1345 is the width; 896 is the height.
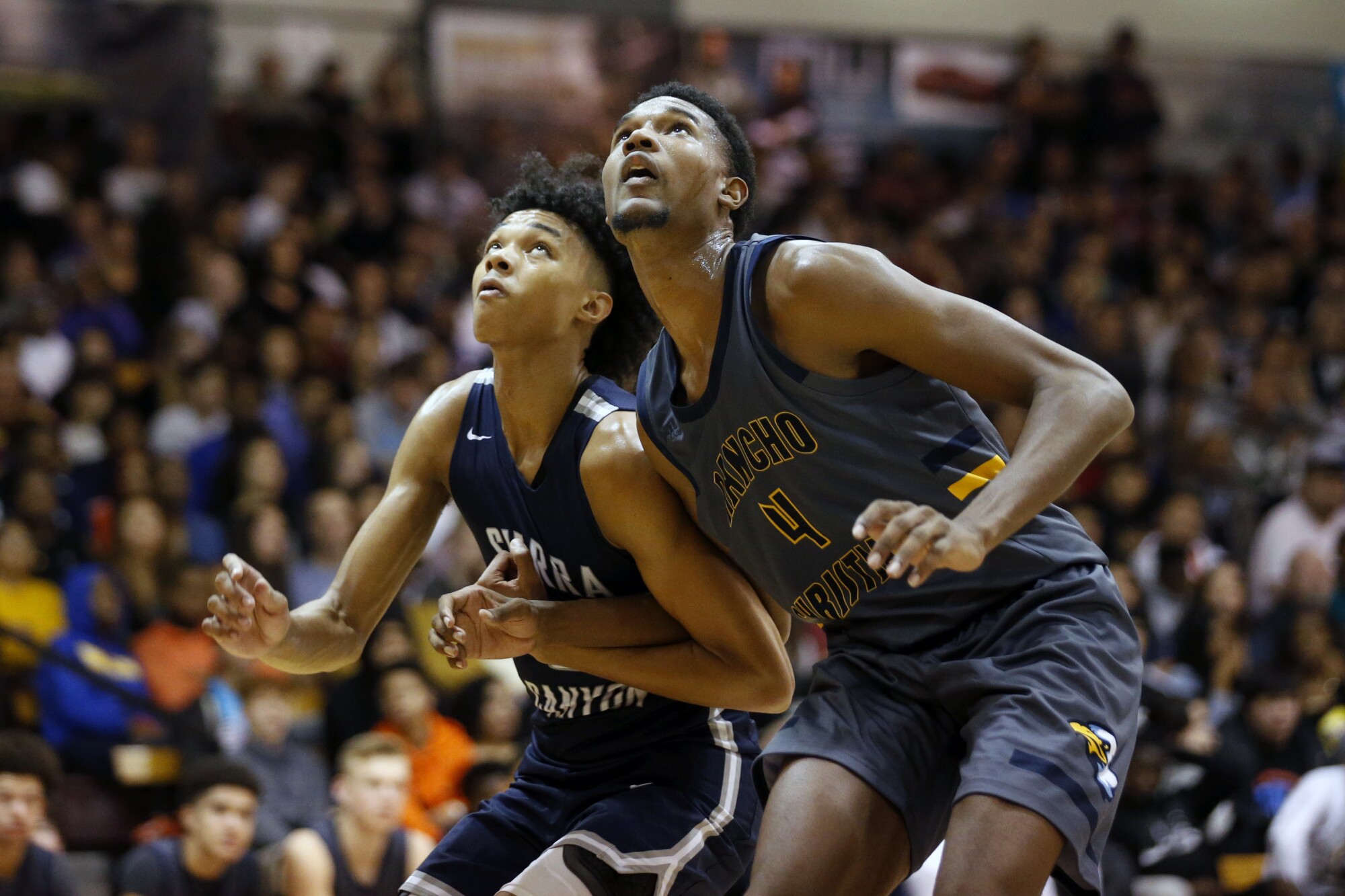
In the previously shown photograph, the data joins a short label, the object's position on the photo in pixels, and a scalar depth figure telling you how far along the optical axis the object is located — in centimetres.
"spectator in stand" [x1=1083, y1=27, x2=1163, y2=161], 1389
